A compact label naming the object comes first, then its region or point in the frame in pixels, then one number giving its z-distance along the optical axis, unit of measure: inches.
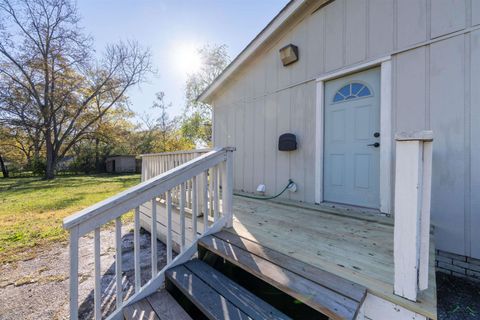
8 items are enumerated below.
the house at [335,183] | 51.1
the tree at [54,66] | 454.6
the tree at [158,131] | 703.7
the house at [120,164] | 665.0
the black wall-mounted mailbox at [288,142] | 149.7
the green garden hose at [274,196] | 155.1
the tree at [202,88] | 581.9
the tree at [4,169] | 597.4
